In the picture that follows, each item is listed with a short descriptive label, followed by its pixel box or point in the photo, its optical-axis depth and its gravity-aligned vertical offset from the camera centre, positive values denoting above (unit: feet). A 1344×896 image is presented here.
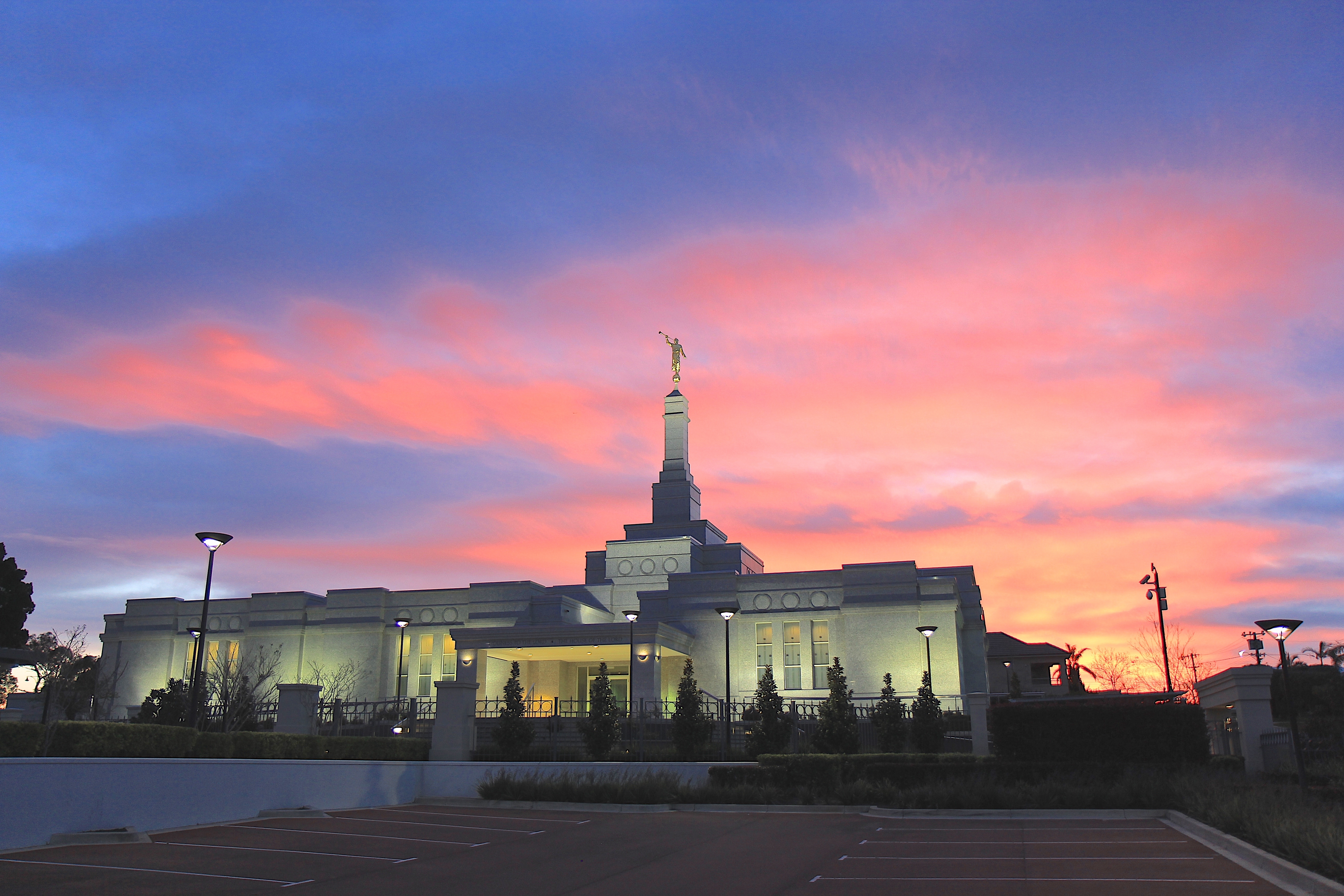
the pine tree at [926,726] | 95.96 -1.34
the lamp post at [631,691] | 98.55 +2.11
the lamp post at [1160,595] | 135.23 +15.25
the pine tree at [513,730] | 89.76 -1.55
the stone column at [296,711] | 80.23 +0.09
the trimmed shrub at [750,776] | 75.36 -4.71
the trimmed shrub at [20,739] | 47.88 -1.22
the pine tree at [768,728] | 92.02 -1.44
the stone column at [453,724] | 83.30 -1.00
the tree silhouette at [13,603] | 160.86 +17.06
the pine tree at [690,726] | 91.25 -1.30
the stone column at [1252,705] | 75.41 +0.40
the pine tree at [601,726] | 89.86 -1.20
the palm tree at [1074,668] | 249.55 +11.15
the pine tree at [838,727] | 91.86 -1.41
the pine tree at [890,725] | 96.32 -1.30
